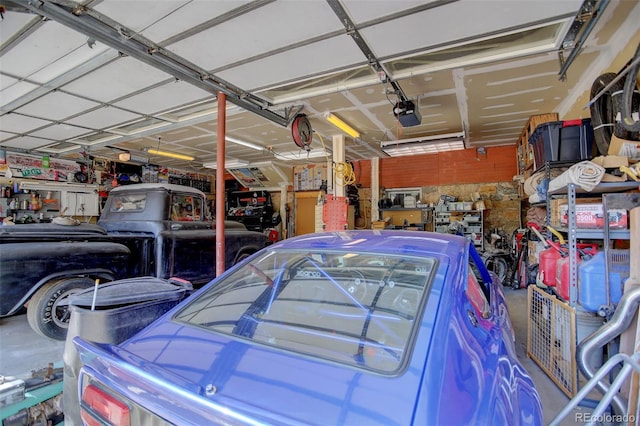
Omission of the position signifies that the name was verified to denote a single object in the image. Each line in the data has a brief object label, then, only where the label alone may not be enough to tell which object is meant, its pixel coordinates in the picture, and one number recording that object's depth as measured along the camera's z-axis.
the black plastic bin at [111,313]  1.53
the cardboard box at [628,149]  2.46
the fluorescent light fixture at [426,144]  6.50
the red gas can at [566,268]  2.35
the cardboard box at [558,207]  2.71
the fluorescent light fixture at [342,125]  5.58
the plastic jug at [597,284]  2.12
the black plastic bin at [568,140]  3.55
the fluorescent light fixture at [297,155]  8.54
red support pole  4.19
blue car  0.80
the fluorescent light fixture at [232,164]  10.21
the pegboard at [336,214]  6.48
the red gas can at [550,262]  2.69
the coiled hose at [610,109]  2.48
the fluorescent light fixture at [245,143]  7.29
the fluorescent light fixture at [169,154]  8.22
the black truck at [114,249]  2.87
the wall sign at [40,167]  7.61
